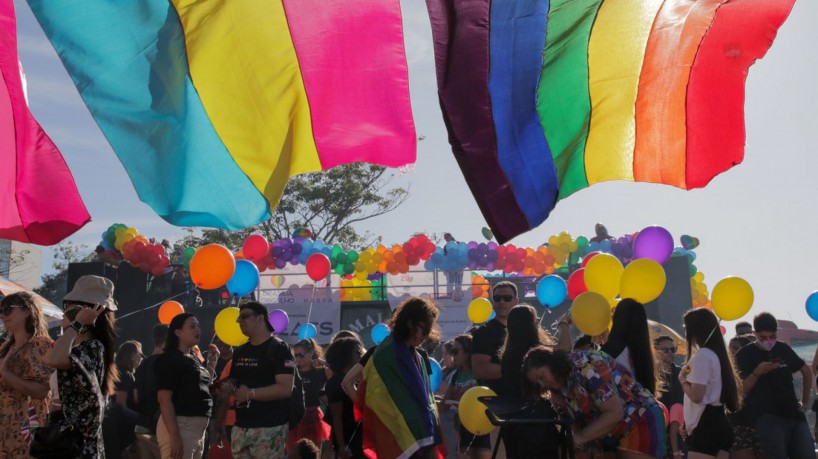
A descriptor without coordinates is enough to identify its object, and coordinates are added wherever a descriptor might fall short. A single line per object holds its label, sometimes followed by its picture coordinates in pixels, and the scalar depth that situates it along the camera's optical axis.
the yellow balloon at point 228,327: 8.26
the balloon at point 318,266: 15.19
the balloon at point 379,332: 12.24
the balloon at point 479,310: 11.28
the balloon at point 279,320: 13.65
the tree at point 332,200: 27.55
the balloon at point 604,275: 7.02
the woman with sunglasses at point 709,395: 5.28
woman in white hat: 4.02
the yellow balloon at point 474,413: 5.49
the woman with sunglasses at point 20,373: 4.48
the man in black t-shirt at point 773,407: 6.72
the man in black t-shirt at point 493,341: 6.22
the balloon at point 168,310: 11.37
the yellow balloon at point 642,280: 6.25
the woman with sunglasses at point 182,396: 5.43
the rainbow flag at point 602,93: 5.15
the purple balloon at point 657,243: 9.24
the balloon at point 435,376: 7.12
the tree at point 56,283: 27.97
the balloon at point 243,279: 9.76
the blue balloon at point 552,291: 9.39
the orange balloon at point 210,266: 8.09
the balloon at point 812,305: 9.62
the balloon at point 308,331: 13.99
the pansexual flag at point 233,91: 4.40
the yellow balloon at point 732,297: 7.81
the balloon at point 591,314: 5.54
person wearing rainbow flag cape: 4.54
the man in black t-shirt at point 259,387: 5.50
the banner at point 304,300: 16.77
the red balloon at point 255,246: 15.34
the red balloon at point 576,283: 8.76
